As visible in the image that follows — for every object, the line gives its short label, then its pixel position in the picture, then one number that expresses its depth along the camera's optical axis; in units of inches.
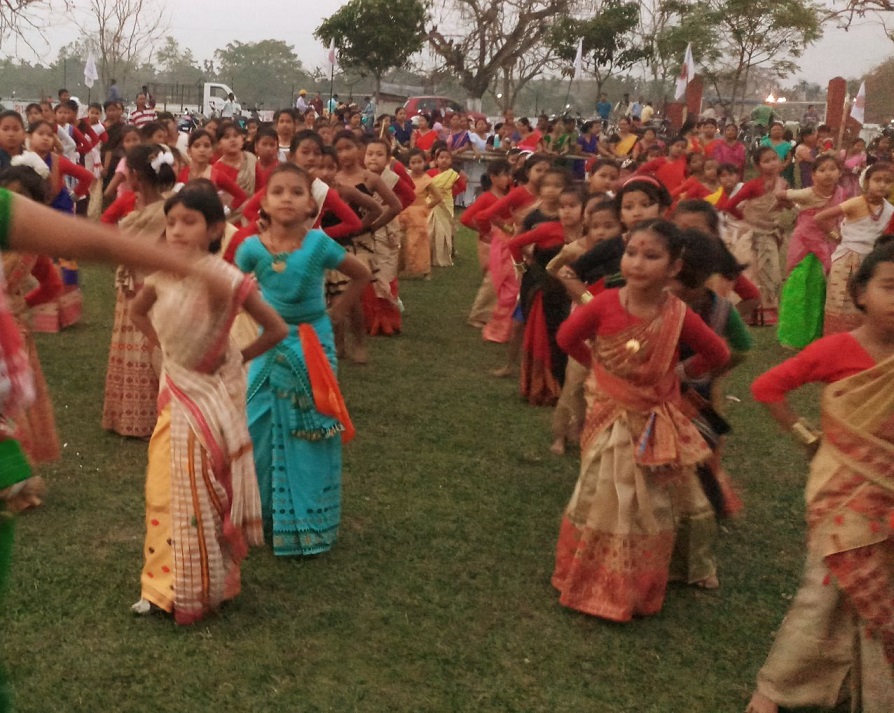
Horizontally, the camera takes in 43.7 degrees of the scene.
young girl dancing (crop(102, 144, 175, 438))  247.3
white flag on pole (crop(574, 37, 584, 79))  1032.2
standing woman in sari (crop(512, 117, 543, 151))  782.9
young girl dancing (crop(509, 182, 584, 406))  270.3
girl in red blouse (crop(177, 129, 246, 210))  296.8
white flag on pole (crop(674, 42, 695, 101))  806.5
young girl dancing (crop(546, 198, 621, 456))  229.1
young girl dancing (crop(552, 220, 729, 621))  158.9
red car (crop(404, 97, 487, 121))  1226.0
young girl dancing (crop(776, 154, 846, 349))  355.9
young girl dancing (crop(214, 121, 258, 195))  320.2
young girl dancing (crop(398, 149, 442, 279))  494.9
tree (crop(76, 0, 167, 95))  1412.4
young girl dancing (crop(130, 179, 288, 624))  152.7
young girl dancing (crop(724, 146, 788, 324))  404.2
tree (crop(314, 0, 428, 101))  1301.7
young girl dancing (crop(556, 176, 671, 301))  215.6
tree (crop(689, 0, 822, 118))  1299.2
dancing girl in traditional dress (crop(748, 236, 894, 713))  130.5
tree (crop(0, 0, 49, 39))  714.3
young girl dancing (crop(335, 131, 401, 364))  295.6
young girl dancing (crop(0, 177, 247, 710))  83.0
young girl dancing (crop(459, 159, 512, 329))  388.2
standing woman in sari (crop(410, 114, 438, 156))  759.7
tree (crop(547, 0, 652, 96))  1380.4
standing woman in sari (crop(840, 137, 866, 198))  719.2
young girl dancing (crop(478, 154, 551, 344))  312.2
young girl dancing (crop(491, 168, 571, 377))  280.5
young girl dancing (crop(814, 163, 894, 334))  316.8
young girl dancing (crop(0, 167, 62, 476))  165.6
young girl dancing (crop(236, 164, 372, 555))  179.6
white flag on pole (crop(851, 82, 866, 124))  651.5
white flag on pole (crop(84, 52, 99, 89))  864.7
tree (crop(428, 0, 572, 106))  1603.1
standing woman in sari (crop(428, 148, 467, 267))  546.0
